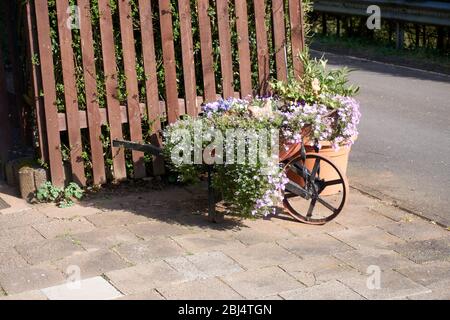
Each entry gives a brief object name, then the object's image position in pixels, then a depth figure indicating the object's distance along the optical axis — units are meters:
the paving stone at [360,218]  6.64
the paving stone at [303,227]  6.46
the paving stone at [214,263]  5.62
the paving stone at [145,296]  5.20
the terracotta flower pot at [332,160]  7.00
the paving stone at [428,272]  5.51
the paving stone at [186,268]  5.54
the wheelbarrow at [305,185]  6.57
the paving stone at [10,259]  5.74
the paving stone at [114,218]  6.59
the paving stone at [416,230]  6.36
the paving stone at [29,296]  5.21
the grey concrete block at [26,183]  7.09
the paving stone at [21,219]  6.59
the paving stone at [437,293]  5.23
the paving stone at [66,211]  6.79
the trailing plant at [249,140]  6.18
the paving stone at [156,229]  6.34
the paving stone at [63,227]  6.39
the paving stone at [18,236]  6.21
